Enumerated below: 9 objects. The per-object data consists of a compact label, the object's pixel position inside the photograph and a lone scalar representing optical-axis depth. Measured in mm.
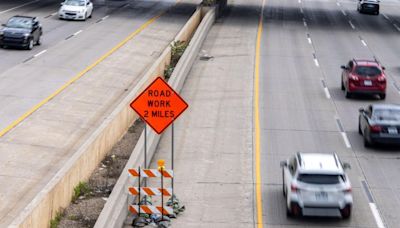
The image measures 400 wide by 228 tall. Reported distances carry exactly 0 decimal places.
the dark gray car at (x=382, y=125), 30344
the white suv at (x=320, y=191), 22172
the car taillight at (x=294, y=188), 22344
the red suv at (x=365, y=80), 39344
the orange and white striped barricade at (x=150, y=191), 21750
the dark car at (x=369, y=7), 79125
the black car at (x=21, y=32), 49762
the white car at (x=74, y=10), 64062
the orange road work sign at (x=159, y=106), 22406
